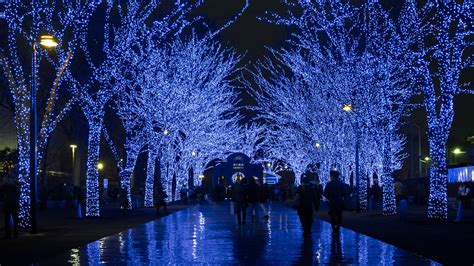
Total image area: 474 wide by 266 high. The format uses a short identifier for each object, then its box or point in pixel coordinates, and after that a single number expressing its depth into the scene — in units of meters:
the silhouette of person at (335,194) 20.91
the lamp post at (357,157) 39.09
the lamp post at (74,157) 63.74
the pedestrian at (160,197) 38.96
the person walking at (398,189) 41.81
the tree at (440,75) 24.10
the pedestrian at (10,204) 21.28
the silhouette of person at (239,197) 27.59
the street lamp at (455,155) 133.71
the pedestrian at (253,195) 27.56
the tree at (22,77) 23.95
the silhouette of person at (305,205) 21.12
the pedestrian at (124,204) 37.08
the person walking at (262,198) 30.99
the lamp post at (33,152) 22.86
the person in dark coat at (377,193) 60.08
